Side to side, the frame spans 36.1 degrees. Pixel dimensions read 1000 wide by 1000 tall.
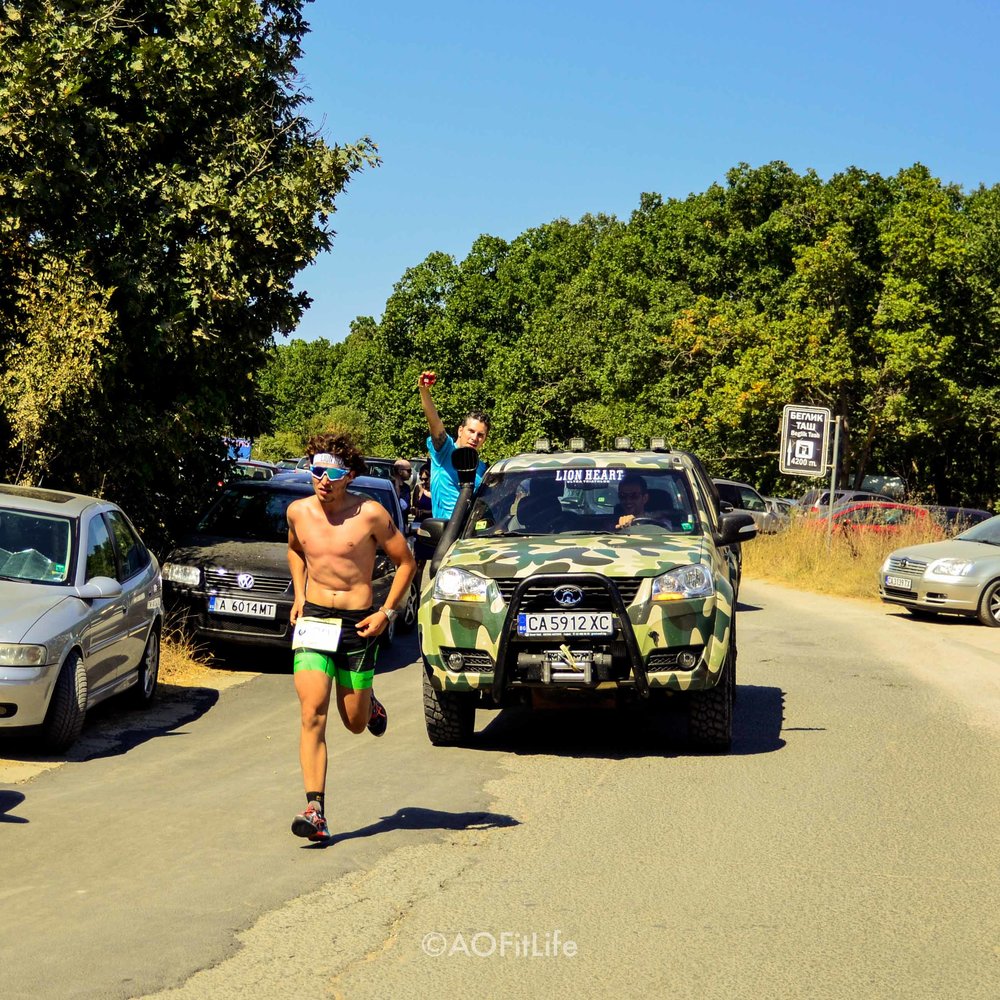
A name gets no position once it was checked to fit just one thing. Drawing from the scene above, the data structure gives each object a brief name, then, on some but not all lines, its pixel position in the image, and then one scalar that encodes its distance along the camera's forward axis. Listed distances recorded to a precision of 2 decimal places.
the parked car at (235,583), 13.98
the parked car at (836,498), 36.44
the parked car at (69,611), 9.27
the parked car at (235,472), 17.89
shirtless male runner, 7.15
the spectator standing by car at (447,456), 11.48
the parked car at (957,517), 29.36
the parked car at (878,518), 28.73
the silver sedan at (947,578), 20.45
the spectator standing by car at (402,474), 29.95
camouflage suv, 9.20
